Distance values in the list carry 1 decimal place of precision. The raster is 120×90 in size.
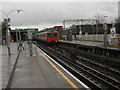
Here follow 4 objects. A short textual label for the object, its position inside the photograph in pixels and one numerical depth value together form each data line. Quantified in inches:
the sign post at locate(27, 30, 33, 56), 968.9
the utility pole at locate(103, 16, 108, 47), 1142.6
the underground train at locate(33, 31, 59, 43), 1716.3
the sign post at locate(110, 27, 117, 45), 1018.1
